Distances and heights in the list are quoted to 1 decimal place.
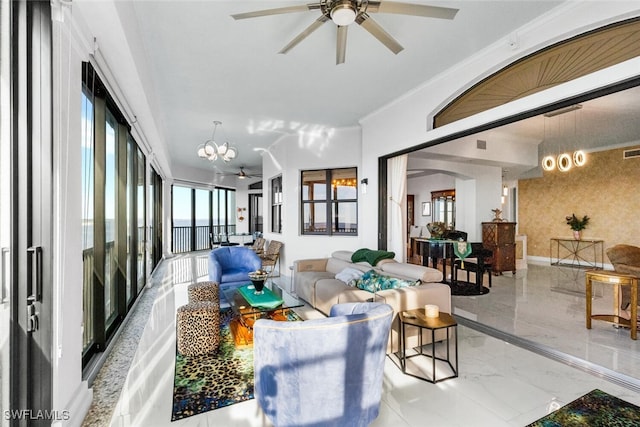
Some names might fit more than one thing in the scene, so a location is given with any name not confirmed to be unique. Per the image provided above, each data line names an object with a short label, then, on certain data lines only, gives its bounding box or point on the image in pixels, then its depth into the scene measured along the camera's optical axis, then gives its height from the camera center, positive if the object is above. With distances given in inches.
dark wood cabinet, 271.3 -29.4
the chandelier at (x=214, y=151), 198.8 +44.3
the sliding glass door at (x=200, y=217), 436.8 -5.4
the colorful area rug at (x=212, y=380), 84.2 -56.2
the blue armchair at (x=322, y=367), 61.6 -34.9
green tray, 123.7 -39.2
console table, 302.4 -44.8
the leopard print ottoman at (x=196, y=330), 112.5 -46.7
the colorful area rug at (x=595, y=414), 76.7 -57.0
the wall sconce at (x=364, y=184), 221.0 +22.6
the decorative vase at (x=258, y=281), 138.0 -32.8
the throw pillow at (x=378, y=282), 125.4 -31.8
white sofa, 114.0 -36.6
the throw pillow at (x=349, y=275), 148.8 -34.0
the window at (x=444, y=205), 370.6 +9.8
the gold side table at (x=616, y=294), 125.7 -38.5
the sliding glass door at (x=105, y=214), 99.5 +0.0
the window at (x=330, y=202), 245.6 +10.3
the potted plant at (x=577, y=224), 308.7 -13.0
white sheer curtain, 203.0 +4.2
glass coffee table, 120.7 -40.7
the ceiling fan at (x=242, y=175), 376.0 +61.3
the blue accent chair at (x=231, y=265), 179.2 -35.2
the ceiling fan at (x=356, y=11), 82.2 +59.8
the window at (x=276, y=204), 297.1 +9.5
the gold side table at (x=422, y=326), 96.3 -38.6
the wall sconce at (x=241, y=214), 495.2 -0.8
